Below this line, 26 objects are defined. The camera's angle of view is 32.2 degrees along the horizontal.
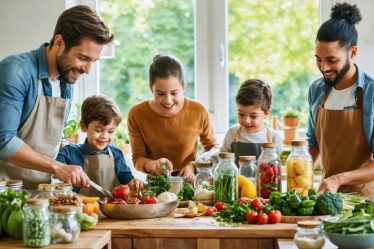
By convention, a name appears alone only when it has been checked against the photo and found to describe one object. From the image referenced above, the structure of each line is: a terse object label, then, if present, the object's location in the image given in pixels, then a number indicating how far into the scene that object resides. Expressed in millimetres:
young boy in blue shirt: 3537
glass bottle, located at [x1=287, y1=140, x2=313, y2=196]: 3172
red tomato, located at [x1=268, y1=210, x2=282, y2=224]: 2801
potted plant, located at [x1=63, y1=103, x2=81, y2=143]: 4918
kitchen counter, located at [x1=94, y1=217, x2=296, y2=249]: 2707
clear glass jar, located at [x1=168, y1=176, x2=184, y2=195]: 3400
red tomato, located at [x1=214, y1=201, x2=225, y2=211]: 3045
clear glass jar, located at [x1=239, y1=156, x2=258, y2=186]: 3334
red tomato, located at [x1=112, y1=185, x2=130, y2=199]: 3066
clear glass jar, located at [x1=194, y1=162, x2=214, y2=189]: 3350
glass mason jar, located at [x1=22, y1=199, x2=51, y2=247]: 2340
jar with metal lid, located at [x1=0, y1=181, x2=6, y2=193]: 2689
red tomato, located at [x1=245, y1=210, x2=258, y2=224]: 2801
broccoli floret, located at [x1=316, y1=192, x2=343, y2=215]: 2812
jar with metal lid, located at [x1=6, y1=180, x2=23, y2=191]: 2723
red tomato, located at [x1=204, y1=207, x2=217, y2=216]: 3008
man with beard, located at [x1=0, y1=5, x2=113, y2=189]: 3006
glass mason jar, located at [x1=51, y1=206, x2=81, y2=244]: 2391
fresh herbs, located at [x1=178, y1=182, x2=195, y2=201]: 3344
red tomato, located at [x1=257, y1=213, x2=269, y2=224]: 2785
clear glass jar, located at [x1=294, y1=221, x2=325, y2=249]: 2328
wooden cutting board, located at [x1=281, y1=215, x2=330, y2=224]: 2826
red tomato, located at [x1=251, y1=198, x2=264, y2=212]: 2863
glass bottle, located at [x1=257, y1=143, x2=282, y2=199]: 3234
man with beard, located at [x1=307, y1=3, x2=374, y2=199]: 3420
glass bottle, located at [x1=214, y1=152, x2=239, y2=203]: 3139
